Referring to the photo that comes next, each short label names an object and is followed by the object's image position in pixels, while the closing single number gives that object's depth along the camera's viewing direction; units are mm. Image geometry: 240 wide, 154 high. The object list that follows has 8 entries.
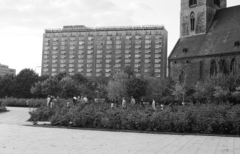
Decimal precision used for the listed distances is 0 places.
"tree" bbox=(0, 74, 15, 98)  87312
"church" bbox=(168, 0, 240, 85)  66250
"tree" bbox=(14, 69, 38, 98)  86938
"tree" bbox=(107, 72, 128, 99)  71750
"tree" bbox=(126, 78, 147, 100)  69312
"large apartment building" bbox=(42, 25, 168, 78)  131625
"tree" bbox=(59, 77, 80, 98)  68438
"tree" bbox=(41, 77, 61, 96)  70188
